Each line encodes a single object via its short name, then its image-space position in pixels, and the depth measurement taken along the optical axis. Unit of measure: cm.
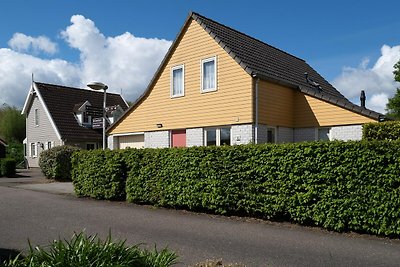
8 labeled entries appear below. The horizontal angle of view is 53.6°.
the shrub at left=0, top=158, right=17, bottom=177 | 2698
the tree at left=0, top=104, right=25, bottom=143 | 5203
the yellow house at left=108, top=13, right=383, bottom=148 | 1612
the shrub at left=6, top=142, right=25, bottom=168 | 4140
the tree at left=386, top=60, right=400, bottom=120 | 3941
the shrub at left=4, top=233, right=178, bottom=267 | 407
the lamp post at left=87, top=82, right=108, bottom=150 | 1695
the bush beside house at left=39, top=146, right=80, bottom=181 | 2209
